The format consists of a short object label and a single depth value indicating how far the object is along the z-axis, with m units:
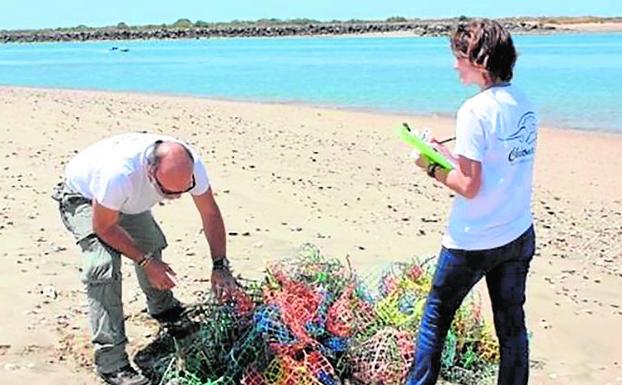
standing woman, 3.43
